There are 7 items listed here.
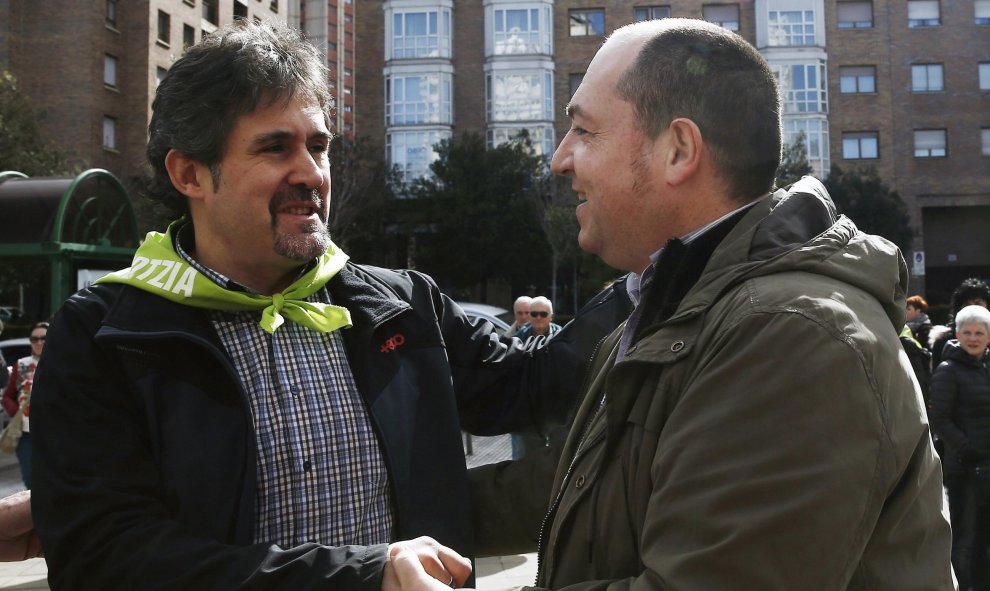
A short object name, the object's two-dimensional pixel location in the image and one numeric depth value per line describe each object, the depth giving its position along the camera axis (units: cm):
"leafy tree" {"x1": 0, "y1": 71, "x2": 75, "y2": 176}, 2553
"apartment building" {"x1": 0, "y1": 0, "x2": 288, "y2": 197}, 3394
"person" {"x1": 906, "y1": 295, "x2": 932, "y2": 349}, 1051
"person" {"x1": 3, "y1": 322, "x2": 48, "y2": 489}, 769
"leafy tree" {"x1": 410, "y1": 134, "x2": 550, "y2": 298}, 3675
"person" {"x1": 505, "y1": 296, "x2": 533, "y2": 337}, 1034
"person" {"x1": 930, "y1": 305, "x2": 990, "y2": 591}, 594
